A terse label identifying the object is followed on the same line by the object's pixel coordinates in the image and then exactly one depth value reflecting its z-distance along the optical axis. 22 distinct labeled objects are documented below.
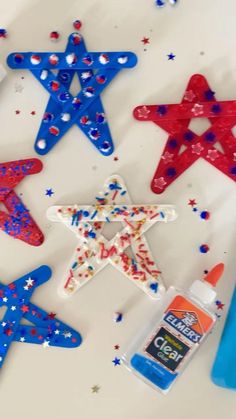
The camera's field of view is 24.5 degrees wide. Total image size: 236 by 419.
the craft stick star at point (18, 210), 0.97
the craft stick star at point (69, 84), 0.96
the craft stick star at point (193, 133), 0.94
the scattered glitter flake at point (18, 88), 0.98
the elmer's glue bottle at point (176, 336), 0.89
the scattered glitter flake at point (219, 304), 0.94
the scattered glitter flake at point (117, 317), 0.95
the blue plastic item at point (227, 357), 0.92
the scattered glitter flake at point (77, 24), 0.97
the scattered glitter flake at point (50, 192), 0.97
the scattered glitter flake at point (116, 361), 0.95
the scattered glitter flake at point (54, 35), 0.96
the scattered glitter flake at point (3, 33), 0.98
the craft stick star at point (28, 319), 0.96
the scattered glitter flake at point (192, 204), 0.96
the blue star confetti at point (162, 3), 0.96
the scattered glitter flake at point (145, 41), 0.97
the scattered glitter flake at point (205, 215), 0.95
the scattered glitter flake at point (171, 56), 0.97
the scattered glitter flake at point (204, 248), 0.94
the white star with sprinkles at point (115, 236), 0.95
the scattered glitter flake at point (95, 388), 0.95
